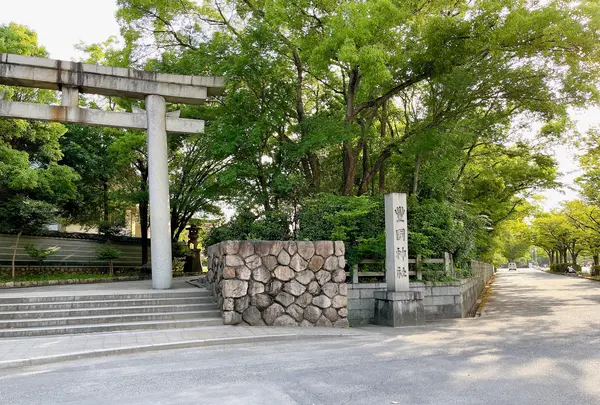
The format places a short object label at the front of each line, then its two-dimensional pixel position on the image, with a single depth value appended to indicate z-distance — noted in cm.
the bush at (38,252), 1855
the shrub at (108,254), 2183
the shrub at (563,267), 4816
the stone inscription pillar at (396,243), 1102
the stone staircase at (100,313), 892
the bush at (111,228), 2395
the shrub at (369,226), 1238
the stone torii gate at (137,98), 1162
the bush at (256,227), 1380
